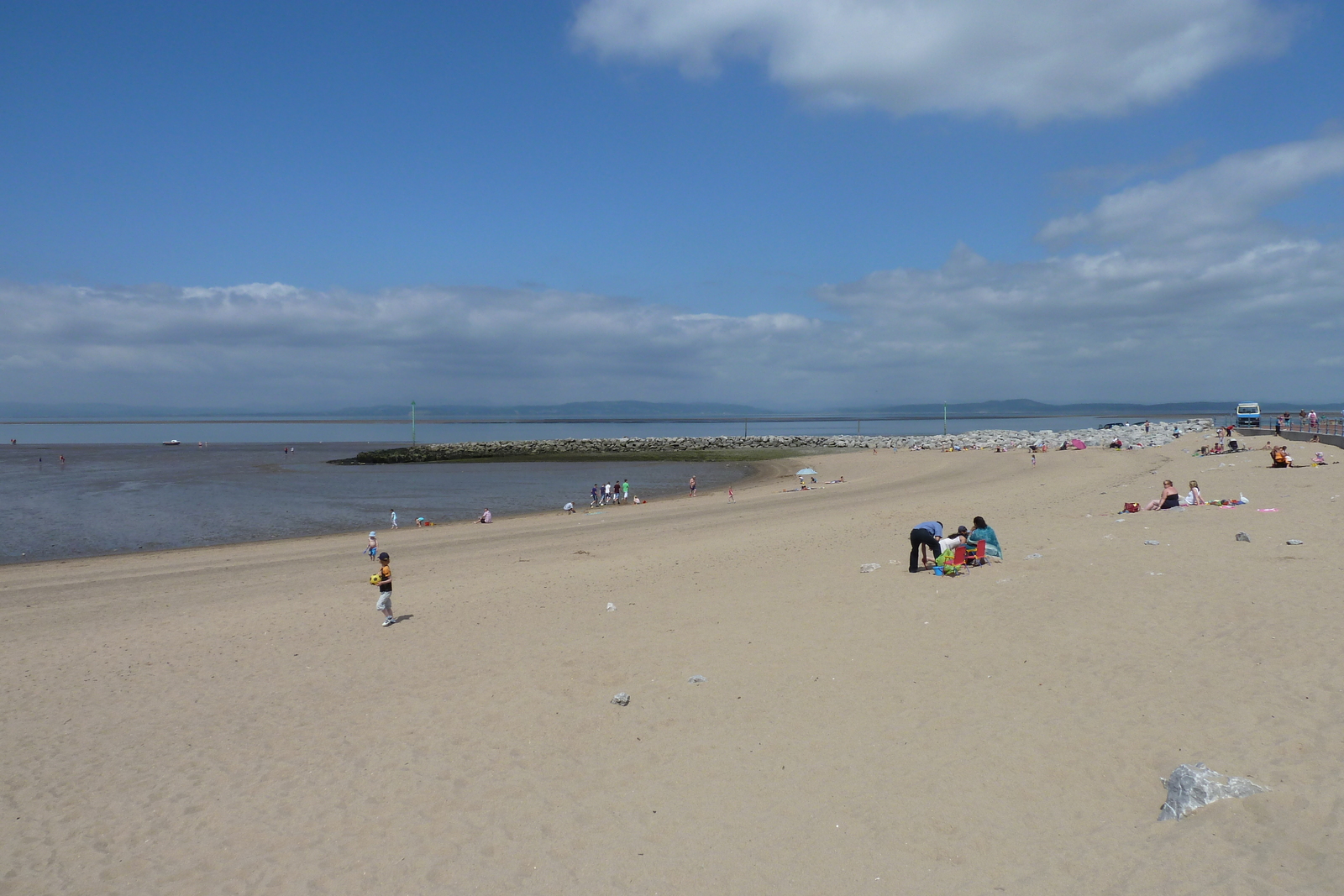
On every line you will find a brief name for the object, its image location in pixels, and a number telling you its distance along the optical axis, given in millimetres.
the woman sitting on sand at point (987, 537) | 14180
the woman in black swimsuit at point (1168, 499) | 17766
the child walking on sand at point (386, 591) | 13547
